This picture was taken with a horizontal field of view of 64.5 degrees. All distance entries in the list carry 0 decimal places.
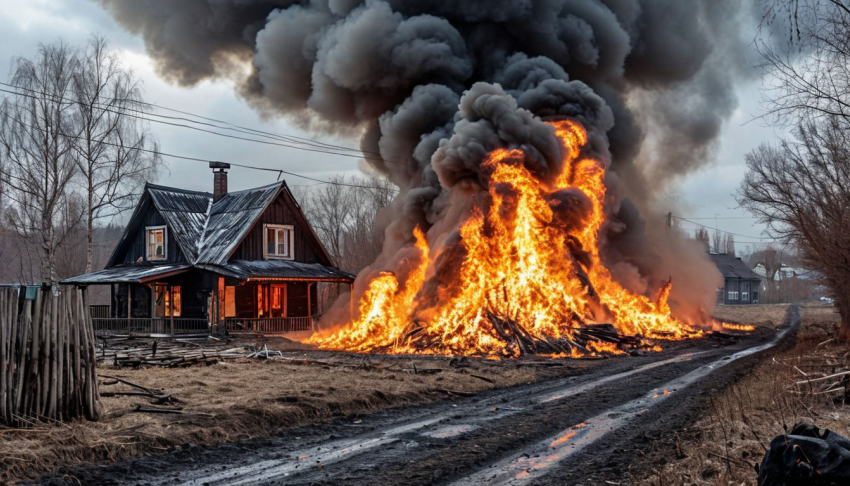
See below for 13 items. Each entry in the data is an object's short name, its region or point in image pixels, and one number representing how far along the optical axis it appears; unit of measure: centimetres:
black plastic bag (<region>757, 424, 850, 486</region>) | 509
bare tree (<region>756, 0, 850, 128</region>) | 870
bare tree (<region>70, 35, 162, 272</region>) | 3159
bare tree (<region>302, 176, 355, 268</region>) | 6191
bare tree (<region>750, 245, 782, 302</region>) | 9429
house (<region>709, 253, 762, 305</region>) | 8394
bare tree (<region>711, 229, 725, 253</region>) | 12394
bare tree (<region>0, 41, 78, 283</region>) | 2923
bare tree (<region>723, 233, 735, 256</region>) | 12670
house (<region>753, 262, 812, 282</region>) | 13529
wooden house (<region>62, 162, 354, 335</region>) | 3036
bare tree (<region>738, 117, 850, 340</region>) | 1805
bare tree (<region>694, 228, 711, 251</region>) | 10366
